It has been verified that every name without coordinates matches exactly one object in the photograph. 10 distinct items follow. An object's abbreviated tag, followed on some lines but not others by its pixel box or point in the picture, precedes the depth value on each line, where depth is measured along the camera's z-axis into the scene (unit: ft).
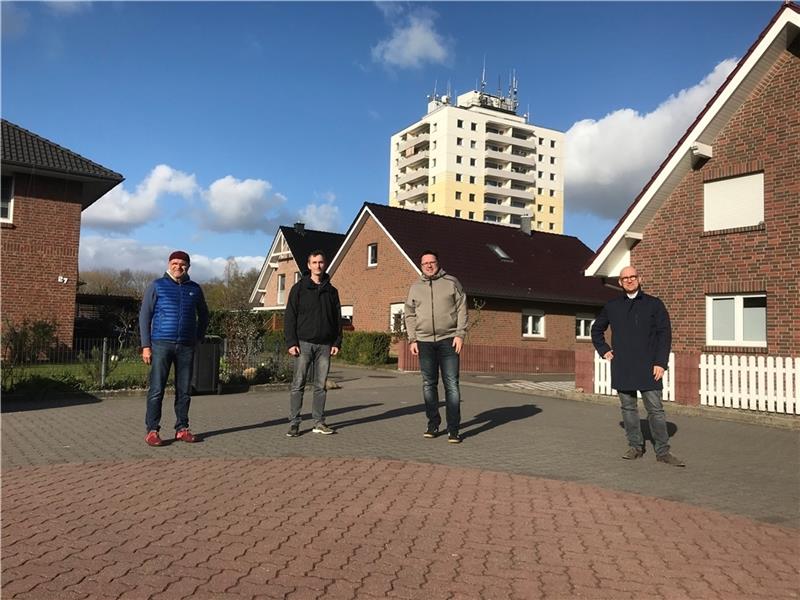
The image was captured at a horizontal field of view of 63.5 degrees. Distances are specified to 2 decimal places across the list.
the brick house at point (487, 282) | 78.84
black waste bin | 37.06
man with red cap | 21.53
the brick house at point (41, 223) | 56.70
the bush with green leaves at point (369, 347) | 72.23
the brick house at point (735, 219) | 38.52
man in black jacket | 23.62
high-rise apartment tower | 286.66
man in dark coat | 21.13
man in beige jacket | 23.39
